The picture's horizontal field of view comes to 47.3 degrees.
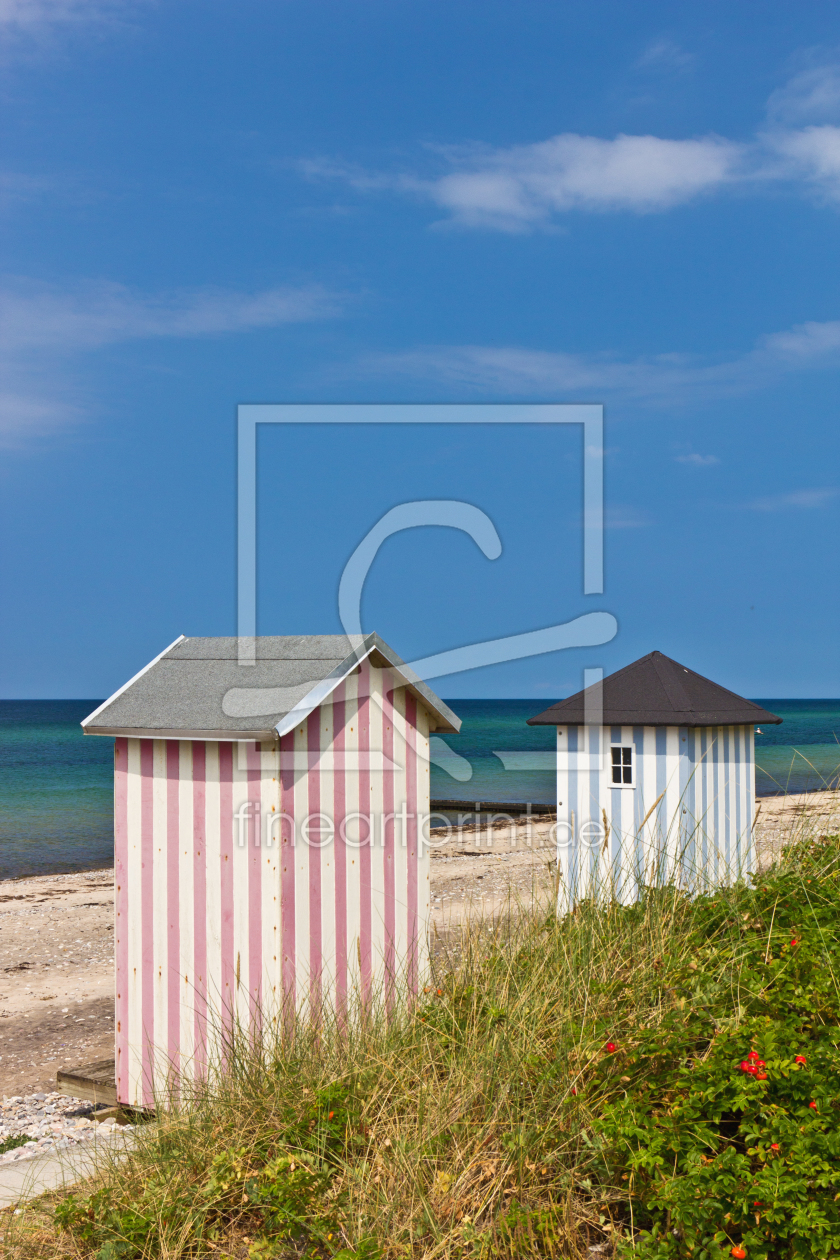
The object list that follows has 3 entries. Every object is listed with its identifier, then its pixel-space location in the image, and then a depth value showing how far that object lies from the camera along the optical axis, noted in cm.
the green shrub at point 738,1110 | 305
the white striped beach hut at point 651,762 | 891
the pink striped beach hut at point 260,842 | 546
